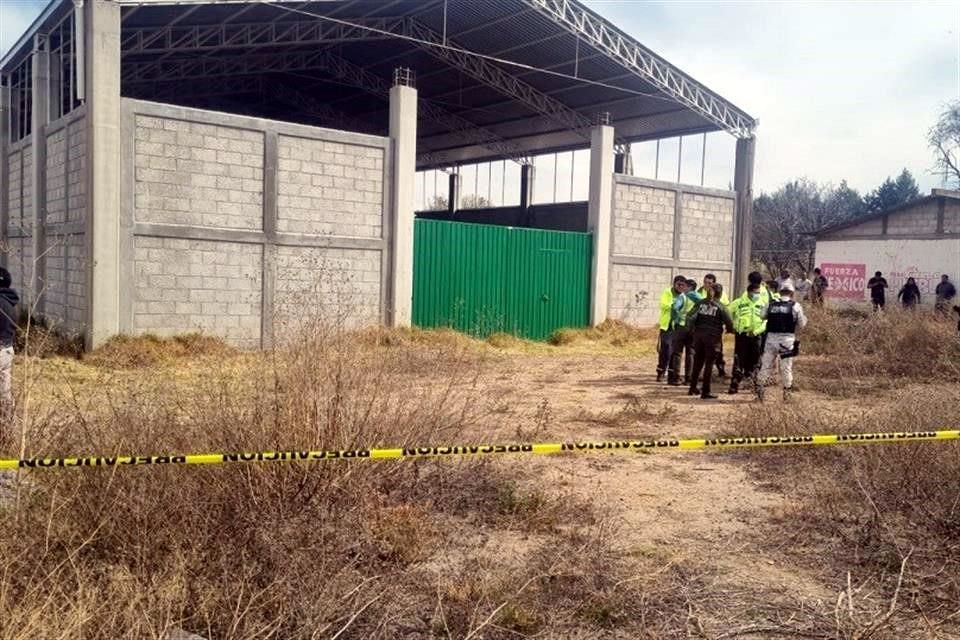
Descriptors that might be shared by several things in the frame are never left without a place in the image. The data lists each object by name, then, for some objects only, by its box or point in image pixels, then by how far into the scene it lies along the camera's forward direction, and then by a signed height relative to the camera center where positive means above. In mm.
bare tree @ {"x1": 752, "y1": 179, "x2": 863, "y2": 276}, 34781 +3916
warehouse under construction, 12758 +1918
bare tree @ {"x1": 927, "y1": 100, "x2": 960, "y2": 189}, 36000 +7078
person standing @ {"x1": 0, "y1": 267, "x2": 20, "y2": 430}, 5887 -533
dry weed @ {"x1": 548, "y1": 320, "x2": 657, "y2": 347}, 18109 -1339
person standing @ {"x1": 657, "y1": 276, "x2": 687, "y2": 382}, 11252 -604
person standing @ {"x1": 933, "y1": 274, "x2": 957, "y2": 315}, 21516 -53
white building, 23281 +1240
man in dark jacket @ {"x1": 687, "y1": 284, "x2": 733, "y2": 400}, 9766 -560
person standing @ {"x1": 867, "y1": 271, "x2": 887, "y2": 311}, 20891 -85
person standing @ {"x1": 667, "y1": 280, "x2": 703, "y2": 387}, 11086 -722
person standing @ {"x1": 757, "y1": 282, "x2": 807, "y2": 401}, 9633 -599
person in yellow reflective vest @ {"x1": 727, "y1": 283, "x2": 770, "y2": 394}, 10328 -633
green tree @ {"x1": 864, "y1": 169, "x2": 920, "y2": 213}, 50688 +6100
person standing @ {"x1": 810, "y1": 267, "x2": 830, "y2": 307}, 19259 -80
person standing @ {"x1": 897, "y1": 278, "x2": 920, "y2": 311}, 20391 -140
